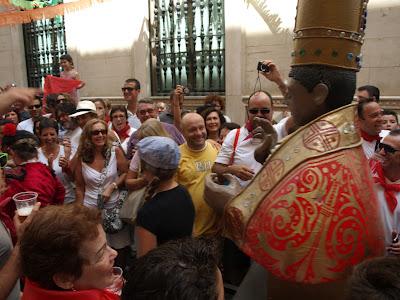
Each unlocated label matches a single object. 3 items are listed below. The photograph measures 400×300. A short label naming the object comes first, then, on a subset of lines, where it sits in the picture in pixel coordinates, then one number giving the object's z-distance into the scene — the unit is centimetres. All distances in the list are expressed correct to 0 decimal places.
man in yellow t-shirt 287
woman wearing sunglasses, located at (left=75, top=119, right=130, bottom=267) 323
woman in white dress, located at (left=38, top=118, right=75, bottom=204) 351
